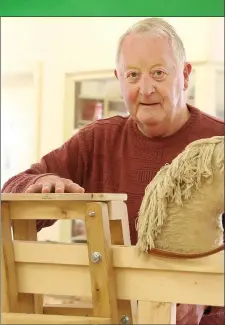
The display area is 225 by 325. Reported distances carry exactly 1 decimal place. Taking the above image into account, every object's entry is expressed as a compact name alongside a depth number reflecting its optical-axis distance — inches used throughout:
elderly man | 72.5
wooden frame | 65.2
